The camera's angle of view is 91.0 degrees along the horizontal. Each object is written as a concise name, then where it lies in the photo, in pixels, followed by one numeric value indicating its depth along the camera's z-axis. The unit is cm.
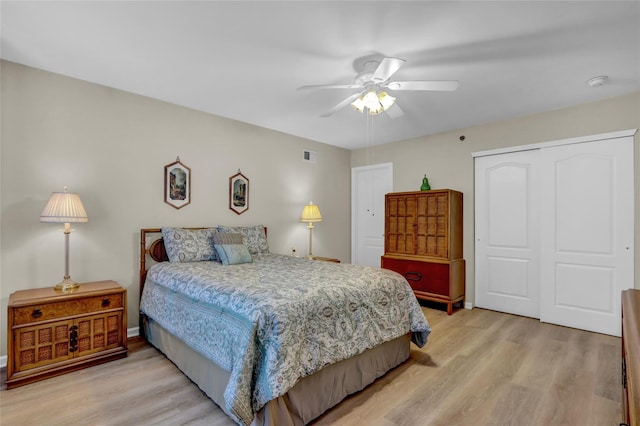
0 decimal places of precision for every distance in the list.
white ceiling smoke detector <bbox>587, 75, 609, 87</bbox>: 284
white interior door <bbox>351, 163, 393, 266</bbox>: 538
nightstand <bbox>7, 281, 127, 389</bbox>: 227
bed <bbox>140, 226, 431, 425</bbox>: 168
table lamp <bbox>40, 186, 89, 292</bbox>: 250
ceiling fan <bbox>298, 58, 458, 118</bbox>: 229
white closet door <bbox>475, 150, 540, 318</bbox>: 388
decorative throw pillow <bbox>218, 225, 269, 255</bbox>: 376
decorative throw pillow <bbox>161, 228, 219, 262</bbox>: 322
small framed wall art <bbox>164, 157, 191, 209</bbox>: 353
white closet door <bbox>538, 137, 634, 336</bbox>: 326
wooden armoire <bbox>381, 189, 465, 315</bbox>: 407
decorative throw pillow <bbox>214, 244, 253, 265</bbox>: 319
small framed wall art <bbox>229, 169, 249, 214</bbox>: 410
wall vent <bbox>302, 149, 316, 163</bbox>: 503
